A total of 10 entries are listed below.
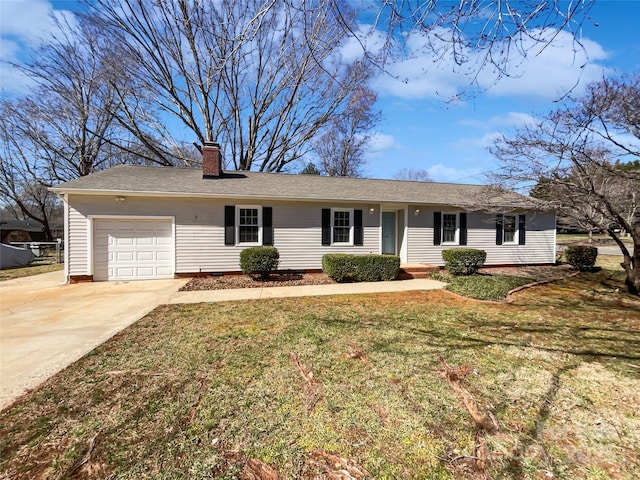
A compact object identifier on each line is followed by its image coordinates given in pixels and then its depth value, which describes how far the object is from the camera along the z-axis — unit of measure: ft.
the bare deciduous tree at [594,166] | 19.13
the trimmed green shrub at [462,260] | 32.81
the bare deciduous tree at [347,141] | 61.11
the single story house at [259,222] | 29.91
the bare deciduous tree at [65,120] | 48.88
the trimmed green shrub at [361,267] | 30.27
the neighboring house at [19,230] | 99.71
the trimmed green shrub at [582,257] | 37.60
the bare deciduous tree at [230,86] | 40.96
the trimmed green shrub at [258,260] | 29.58
